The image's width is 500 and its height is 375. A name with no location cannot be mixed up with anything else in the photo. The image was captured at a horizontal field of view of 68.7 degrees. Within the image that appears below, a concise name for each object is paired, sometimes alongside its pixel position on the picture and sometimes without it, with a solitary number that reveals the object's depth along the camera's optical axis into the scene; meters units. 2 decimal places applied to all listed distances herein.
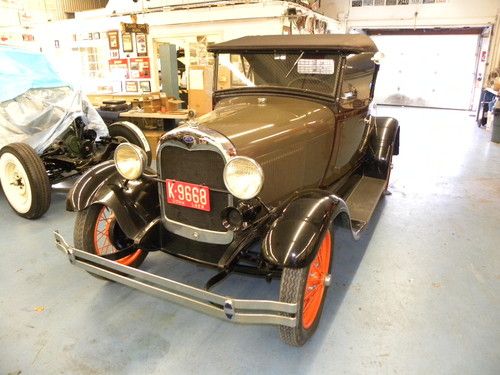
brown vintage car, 1.76
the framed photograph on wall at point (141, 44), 8.39
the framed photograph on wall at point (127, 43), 8.57
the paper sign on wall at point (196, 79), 5.35
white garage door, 12.12
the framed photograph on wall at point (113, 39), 8.73
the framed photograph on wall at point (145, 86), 8.77
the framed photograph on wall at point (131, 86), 8.94
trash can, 7.06
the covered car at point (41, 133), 3.53
